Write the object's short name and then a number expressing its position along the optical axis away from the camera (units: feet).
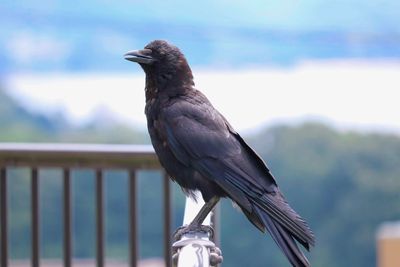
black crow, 20.22
